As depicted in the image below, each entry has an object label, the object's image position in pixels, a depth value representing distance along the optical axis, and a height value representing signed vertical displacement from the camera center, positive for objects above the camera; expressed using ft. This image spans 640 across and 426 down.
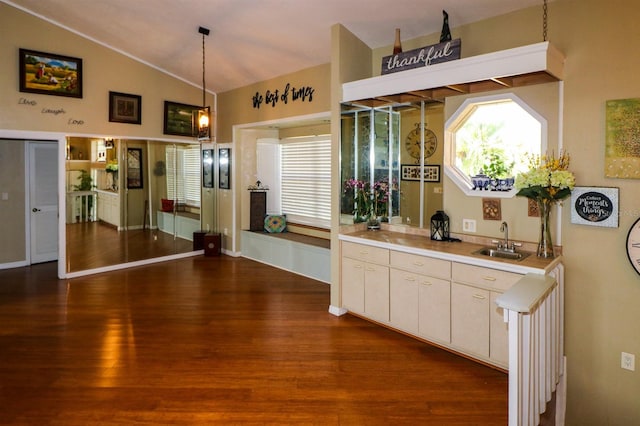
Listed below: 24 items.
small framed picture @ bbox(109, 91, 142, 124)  20.51 +4.69
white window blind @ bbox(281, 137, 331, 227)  20.90 +1.07
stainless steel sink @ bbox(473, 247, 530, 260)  10.99 -1.45
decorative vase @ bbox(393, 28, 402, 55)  13.29 +5.01
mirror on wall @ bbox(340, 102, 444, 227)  13.70 +1.39
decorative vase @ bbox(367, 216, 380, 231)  15.28 -0.85
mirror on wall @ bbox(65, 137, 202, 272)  20.49 +0.01
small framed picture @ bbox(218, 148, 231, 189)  23.73 +1.87
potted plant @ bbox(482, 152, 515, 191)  11.95 +0.87
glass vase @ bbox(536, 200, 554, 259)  10.39 -0.82
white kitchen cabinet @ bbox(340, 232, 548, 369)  10.52 -2.67
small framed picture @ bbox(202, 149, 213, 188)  24.79 +1.94
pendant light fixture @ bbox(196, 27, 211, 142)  17.00 +3.27
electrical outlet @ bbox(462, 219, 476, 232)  12.71 -0.77
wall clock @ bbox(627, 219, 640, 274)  9.58 -1.05
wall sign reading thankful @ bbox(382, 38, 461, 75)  11.14 +4.09
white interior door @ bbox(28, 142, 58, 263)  22.16 +0.01
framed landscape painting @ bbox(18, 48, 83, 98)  17.74 +5.63
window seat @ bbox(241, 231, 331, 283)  19.10 -2.60
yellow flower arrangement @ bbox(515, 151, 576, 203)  9.94 +0.47
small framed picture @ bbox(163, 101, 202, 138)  22.76 +4.58
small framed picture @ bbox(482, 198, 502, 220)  12.09 -0.26
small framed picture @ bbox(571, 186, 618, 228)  9.91 -0.14
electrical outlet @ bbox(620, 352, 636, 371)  9.74 -3.83
